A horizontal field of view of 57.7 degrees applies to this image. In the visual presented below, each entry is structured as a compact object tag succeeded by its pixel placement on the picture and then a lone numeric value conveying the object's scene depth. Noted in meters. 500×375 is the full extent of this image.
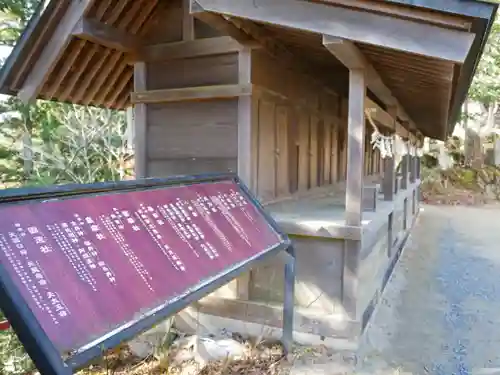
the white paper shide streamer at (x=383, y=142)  5.81
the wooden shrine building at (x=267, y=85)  3.58
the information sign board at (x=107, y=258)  1.84
